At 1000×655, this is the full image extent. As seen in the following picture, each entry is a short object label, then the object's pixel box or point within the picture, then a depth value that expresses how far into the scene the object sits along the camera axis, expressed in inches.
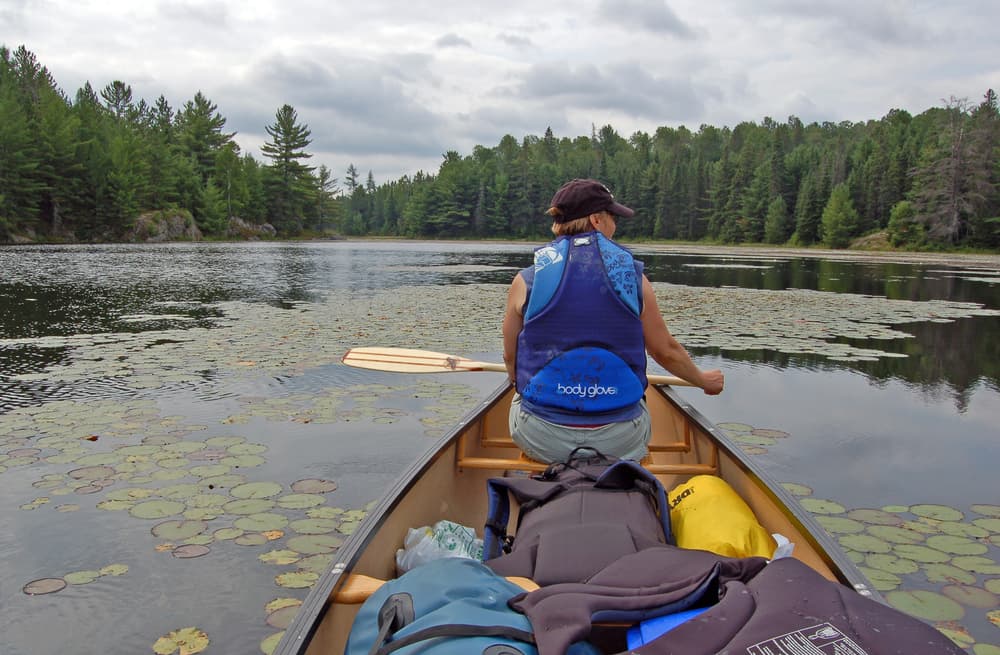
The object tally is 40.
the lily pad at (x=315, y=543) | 120.6
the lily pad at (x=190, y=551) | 118.3
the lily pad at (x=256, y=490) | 143.3
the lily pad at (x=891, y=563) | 114.8
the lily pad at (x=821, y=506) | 143.6
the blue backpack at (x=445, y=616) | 52.4
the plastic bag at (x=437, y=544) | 91.1
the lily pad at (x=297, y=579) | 110.0
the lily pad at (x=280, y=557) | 117.0
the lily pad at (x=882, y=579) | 109.3
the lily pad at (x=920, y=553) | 118.5
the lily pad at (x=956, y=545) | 122.4
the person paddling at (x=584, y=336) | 103.2
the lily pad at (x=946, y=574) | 111.1
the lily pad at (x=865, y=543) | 123.4
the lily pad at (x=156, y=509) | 132.7
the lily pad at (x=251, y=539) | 122.6
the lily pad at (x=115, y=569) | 112.9
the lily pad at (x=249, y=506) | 135.6
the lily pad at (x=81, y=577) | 110.3
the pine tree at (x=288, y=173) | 2827.3
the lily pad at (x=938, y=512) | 139.6
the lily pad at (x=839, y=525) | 132.6
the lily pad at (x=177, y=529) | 124.7
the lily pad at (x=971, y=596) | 104.3
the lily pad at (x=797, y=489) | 153.3
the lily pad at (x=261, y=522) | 128.5
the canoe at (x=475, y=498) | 67.7
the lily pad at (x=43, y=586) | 107.0
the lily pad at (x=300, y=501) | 140.0
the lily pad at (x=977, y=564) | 115.0
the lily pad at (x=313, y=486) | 148.3
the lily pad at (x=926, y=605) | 100.8
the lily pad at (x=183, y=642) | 92.8
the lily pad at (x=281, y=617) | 100.0
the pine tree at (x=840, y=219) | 2225.6
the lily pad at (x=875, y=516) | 137.6
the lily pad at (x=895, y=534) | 127.5
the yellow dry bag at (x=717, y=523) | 85.7
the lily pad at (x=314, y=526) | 129.0
